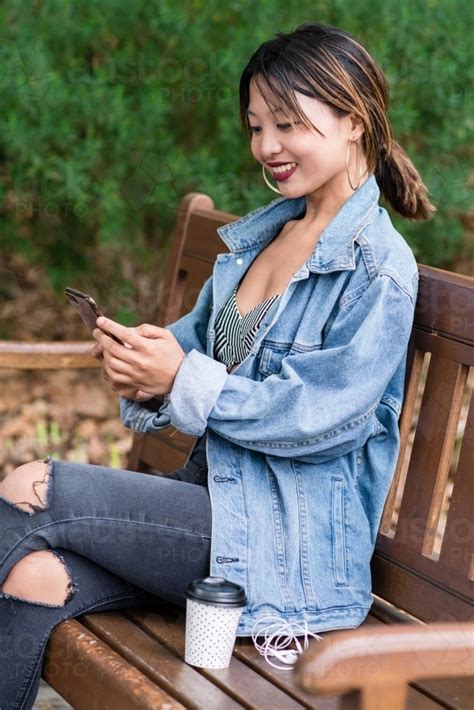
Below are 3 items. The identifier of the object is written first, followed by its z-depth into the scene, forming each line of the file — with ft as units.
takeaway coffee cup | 10.80
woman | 11.51
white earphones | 11.55
